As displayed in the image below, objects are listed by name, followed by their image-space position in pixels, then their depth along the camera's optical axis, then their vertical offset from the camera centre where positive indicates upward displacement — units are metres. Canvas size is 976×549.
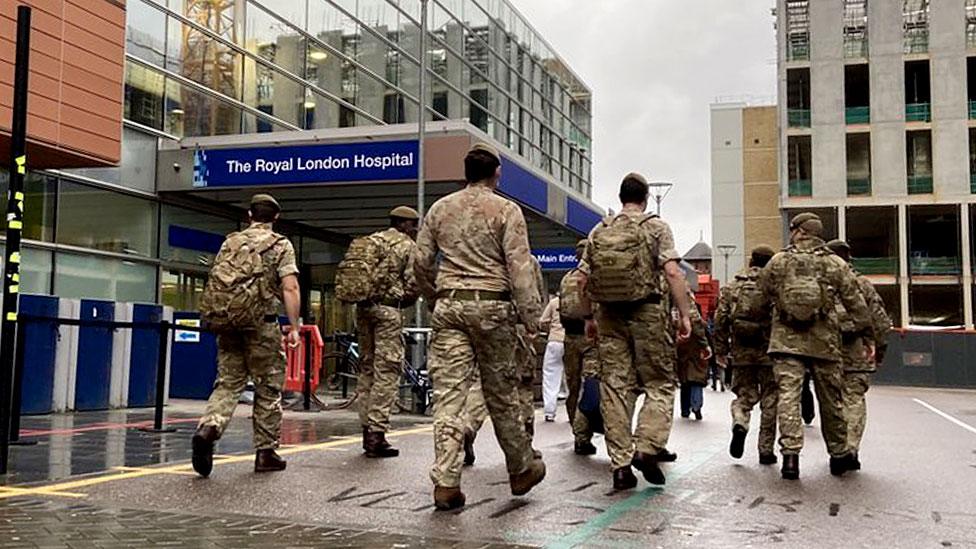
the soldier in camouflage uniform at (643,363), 6.70 -0.13
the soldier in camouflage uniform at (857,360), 8.16 -0.11
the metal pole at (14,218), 6.52 +0.75
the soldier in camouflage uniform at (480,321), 5.71 +0.11
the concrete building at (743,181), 73.69 +12.25
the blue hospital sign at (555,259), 23.92 +1.99
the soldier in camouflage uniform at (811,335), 7.54 +0.08
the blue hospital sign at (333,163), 16.23 +2.85
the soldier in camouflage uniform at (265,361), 7.05 -0.16
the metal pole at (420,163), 15.94 +2.79
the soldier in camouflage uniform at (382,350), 8.07 -0.08
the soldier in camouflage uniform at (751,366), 8.32 -0.18
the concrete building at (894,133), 46.12 +10.12
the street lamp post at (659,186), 37.70 +5.95
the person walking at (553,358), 12.77 -0.20
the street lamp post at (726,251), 61.37 +6.34
